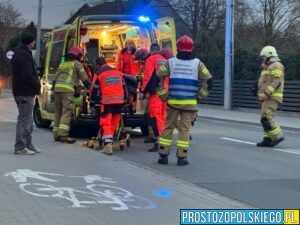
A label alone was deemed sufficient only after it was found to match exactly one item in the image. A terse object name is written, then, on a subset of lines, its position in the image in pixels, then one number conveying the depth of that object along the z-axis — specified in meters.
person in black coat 10.16
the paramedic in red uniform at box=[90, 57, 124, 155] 11.15
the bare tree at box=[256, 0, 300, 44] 43.53
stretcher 11.96
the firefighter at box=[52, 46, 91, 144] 12.20
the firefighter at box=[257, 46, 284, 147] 12.20
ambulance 12.99
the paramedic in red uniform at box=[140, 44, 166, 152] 11.31
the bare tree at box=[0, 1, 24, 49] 68.88
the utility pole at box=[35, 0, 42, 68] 42.09
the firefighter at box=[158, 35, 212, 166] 9.77
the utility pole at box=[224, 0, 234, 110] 25.67
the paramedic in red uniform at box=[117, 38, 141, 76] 13.79
